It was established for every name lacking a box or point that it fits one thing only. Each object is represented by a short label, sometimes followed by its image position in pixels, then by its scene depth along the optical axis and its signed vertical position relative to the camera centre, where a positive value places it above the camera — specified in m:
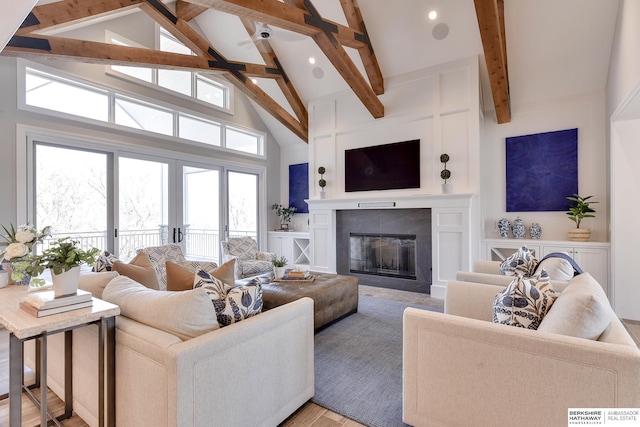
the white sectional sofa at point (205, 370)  1.35 -0.79
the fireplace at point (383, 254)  5.16 -0.73
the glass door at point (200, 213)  5.73 +0.02
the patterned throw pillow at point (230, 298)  1.67 -0.47
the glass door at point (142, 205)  4.91 +0.15
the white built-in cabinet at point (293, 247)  6.93 -0.76
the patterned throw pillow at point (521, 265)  2.84 -0.49
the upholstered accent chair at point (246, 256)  4.85 -0.72
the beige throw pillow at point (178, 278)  1.91 -0.40
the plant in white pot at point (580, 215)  4.29 -0.04
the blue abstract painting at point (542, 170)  4.60 +0.64
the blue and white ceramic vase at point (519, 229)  4.82 -0.26
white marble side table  1.46 -0.62
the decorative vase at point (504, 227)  4.93 -0.24
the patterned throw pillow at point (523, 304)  1.67 -0.51
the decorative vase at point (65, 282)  1.67 -0.37
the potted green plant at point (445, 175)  4.68 +0.57
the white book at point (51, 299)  1.58 -0.45
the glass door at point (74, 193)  4.14 +0.31
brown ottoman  3.16 -0.87
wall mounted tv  5.08 +0.80
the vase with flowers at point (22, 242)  1.72 -0.16
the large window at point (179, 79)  4.94 +2.47
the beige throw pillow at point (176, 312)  1.50 -0.50
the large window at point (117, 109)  4.08 +1.66
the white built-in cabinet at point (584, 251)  4.03 -0.53
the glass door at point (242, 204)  6.60 +0.22
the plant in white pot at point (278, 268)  3.86 -0.69
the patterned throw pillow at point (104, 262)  2.47 -0.39
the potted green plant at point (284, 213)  7.41 +0.01
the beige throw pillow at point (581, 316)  1.39 -0.48
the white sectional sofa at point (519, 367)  1.26 -0.71
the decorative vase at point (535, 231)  4.74 -0.29
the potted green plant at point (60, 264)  1.64 -0.26
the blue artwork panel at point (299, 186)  7.28 +0.67
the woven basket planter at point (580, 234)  4.27 -0.31
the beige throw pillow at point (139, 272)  2.36 -0.45
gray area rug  2.02 -1.28
